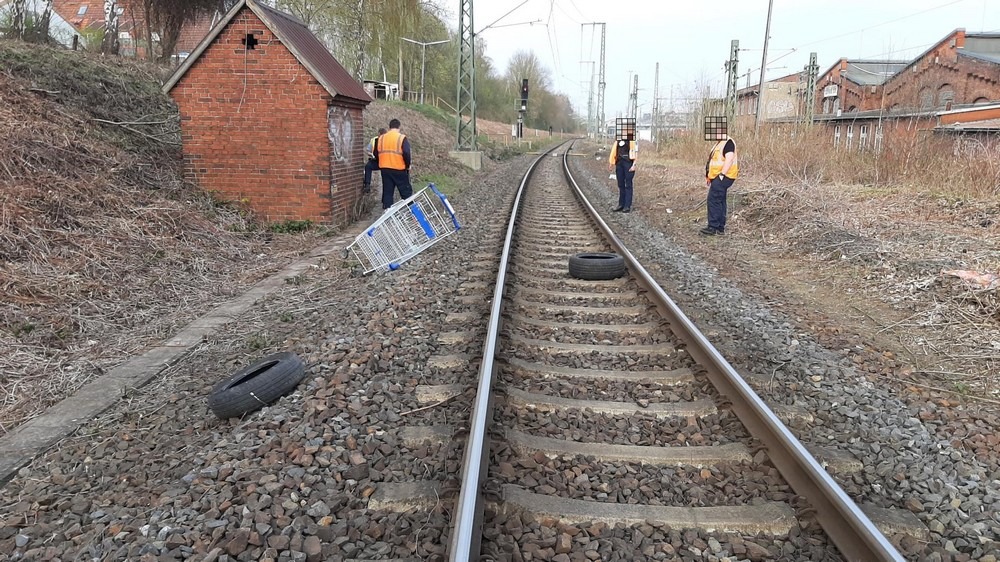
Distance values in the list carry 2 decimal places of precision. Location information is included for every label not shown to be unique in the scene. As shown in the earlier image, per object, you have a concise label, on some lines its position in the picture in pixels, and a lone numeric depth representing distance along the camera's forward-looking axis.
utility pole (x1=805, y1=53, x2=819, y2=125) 30.85
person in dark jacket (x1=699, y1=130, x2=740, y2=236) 10.37
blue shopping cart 8.02
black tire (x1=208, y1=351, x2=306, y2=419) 4.10
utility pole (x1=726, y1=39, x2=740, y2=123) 26.84
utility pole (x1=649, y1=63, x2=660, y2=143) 38.67
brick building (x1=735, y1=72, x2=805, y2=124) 56.88
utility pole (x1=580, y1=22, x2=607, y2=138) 56.22
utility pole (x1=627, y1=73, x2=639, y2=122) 58.59
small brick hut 10.08
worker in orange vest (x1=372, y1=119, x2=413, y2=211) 11.47
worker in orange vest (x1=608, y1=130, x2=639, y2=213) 13.24
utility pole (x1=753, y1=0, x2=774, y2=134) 22.80
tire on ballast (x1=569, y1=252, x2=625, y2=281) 7.21
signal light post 39.61
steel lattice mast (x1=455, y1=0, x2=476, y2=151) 23.66
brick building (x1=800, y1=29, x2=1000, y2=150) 35.75
